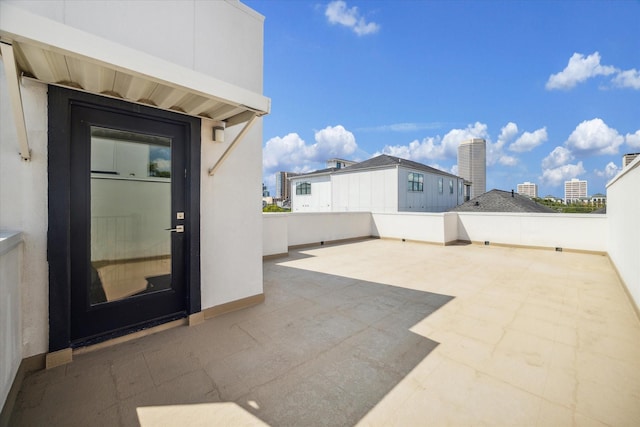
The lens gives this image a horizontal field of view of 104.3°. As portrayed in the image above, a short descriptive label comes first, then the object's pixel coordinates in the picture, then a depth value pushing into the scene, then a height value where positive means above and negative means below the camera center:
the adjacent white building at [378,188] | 15.70 +1.75
